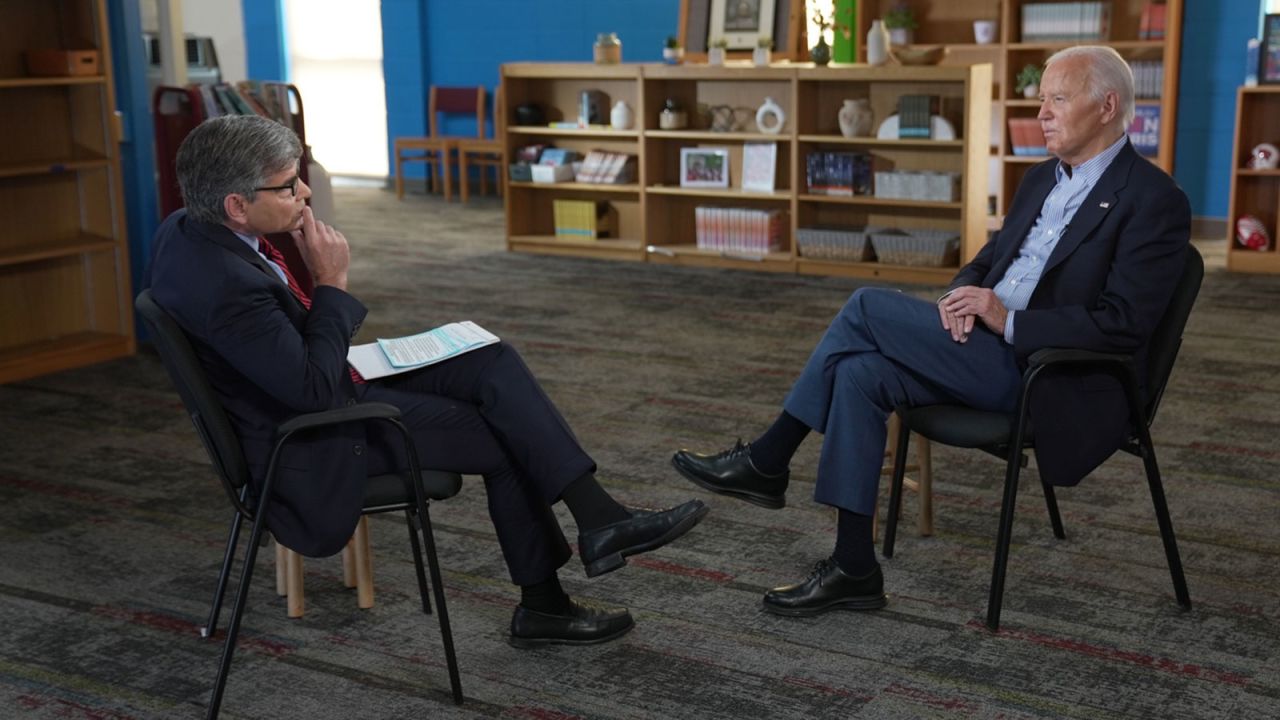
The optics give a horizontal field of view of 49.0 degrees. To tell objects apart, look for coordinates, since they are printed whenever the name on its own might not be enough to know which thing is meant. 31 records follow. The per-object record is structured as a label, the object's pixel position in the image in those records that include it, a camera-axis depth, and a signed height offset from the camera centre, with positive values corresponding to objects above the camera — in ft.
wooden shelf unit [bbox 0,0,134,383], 18.83 -1.85
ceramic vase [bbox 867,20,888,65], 24.98 +0.24
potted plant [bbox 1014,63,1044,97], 29.09 -0.47
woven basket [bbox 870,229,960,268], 24.76 -3.30
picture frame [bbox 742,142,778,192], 26.45 -1.95
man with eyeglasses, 8.49 -2.14
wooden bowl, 24.62 +0.05
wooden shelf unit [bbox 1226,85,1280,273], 25.10 -2.33
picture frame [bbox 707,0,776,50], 27.40 +0.75
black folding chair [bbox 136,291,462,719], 8.38 -2.44
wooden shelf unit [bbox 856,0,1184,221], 28.50 +0.17
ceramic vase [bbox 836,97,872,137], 25.14 -1.03
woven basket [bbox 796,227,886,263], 25.66 -3.32
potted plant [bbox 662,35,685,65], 27.22 +0.17
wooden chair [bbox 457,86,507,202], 38.37 -2.48
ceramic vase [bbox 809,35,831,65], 25.43 +0.12
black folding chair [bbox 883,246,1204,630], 9.79 -2.56
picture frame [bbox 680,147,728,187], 27.14 -2.01
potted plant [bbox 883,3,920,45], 29.84 +0.74
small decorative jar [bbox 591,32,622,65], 28.14 +0.22
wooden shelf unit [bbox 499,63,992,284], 24.89 -1.65
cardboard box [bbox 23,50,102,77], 18.39 +0.11
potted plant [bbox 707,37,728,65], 26.71 +0.16
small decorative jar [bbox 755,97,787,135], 26.22 -1.05
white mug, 29.58 +0.53
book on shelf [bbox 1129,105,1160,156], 28.94 -1.52
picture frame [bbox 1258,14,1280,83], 24.25 +0.00
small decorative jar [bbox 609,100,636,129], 27.89 -1.04
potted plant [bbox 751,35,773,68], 26.22 +0.09
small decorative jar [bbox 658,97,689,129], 27.17 -1.03
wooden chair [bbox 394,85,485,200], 39.04 -2.06
